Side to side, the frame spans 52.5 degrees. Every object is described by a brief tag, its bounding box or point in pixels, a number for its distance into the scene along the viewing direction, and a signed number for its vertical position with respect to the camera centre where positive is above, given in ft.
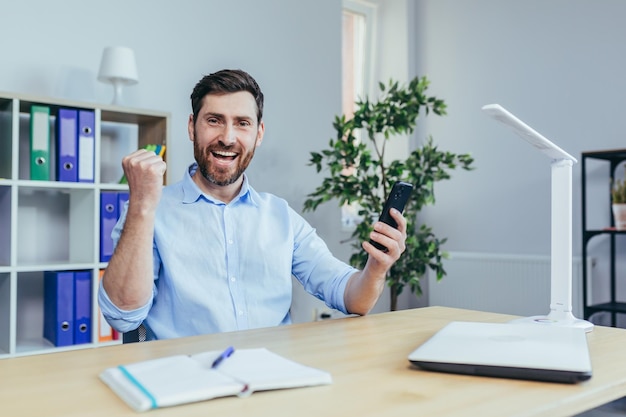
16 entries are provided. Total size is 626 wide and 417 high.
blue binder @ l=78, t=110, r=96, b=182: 8.08 +0.88
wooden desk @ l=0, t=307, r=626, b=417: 2.36 -0.72
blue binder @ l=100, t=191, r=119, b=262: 8.26 -0.10
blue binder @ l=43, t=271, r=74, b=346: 7.87 -1.20
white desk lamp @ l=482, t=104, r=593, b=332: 4.32 -0.16
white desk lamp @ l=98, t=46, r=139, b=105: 8.48 +1.96
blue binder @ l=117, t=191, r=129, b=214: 8.36 +0.17
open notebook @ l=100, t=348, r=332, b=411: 2.40 -0.68
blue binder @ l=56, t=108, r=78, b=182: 7.91 +0.86
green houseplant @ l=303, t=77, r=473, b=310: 10.87 +0.78
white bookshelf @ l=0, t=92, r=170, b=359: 7.65 +0.01
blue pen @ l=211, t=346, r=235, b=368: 2.78 -0.65
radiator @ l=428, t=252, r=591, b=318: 12.05 -1.38
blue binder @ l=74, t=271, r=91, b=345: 7.99 -1.19
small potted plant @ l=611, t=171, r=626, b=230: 10.40 +0.17
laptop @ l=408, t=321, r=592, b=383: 2.74 -0.64
